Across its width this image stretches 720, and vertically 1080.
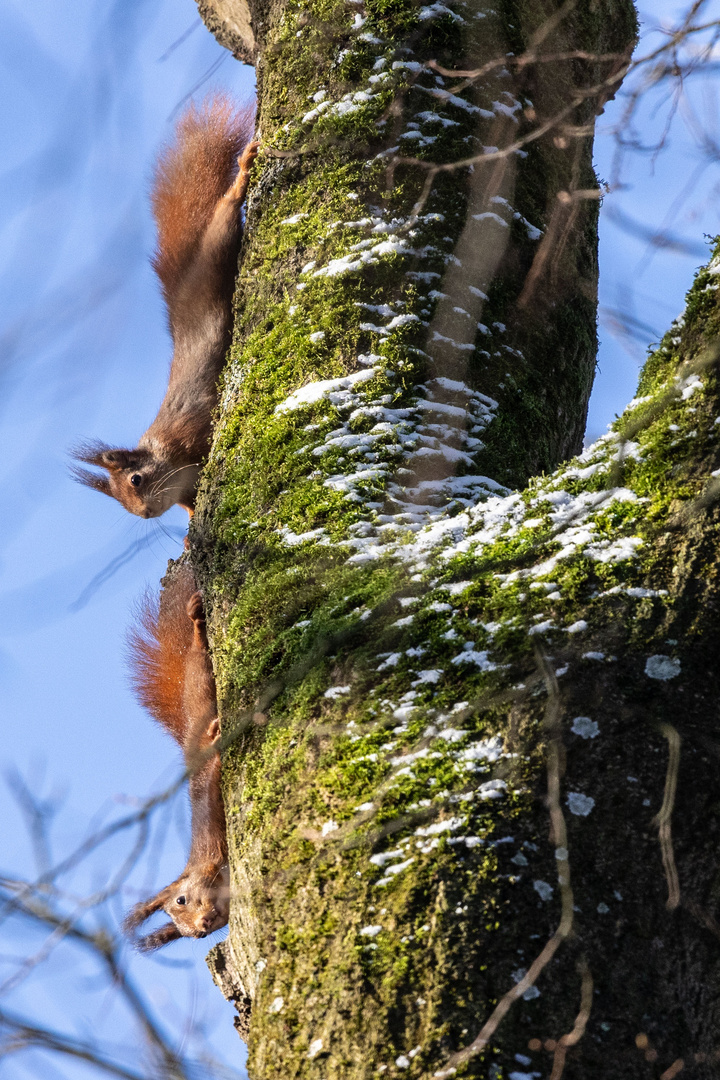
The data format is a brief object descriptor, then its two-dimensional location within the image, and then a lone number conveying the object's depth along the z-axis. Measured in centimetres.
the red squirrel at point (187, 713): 1537
